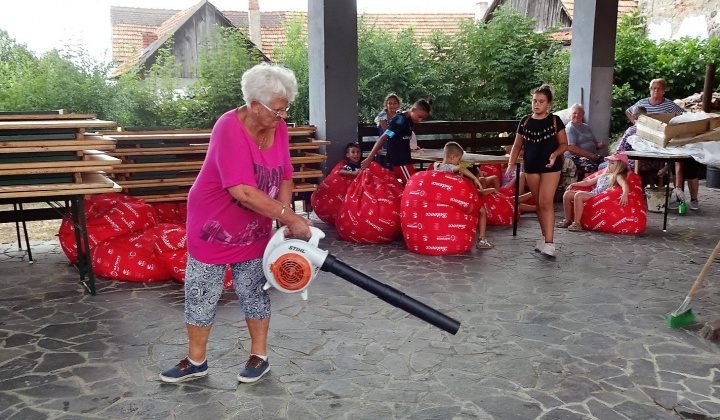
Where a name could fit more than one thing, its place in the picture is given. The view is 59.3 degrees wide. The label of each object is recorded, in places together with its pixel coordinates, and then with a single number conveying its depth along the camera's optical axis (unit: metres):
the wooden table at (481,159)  7.22
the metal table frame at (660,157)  7.11
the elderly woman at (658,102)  9.34
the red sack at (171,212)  6.81
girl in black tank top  6.25
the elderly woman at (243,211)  3.08
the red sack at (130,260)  5.54
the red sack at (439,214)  6.35
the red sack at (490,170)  8.66
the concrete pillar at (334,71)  8.31
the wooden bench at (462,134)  9.45
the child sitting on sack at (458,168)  6.74
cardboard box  5.52
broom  4.34
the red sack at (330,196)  7.68
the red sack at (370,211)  6.79
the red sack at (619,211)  7.37
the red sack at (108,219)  5.71
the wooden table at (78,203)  4.71
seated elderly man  9.52
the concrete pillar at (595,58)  10.27
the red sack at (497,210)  7.91
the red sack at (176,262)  5.36
